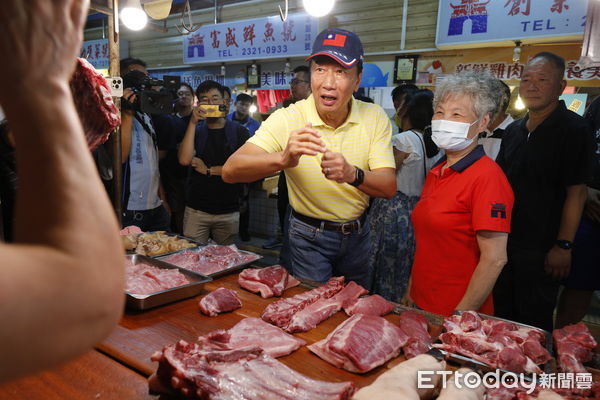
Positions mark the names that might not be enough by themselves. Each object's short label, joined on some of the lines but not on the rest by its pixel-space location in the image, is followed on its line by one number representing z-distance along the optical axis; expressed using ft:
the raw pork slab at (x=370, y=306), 7.09
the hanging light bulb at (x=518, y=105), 21.90
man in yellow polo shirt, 9.27
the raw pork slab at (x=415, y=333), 5.90
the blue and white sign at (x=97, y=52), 39.65
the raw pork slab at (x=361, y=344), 5.46
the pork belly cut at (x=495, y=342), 5.62
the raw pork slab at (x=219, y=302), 6.93
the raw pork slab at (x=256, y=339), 5.76
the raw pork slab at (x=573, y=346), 5.65
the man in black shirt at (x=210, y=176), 16.20
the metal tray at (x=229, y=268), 8.68
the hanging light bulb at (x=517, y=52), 21.03
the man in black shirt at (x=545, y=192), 11.28
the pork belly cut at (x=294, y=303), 6.70
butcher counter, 4.79
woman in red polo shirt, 7.66
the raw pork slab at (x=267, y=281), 7.82
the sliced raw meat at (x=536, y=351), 5.82
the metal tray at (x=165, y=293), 6.77
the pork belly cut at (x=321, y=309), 6.53
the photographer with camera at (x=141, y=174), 14.24
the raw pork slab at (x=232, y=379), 4.59
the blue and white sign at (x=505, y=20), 18.95
